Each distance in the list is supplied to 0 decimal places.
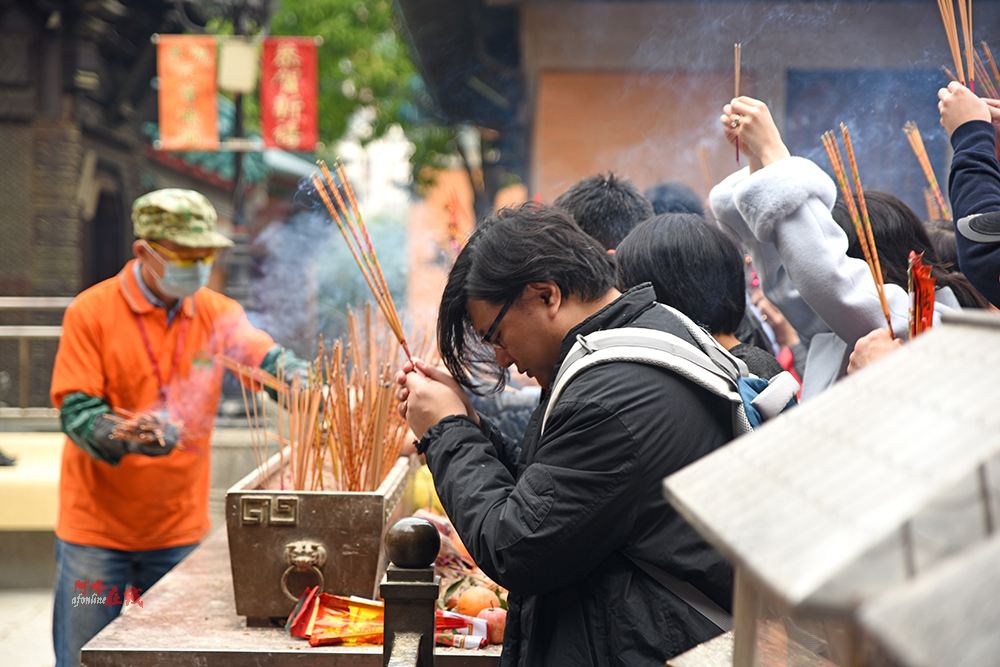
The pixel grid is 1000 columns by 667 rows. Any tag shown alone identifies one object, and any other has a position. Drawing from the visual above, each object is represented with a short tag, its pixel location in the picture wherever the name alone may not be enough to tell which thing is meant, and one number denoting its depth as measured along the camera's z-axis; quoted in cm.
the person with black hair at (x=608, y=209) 309
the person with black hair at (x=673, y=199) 384
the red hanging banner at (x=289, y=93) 1170
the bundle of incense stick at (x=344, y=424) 283
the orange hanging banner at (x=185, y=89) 1061
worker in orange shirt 329
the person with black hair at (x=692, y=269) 238
